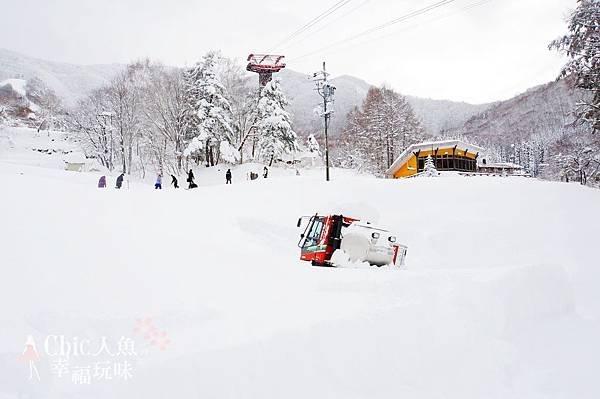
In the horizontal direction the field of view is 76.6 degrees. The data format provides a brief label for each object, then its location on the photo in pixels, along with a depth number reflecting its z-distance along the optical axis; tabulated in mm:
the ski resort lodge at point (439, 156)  41438
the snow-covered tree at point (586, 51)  16734
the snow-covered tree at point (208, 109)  41406
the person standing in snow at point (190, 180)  28600
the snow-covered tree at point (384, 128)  51156
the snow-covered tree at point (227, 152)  41656
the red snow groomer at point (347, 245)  11461
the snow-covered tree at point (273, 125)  44406
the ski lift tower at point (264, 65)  52062
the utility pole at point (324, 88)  31266
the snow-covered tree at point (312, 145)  55675
